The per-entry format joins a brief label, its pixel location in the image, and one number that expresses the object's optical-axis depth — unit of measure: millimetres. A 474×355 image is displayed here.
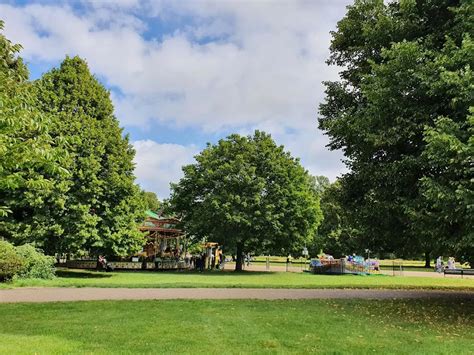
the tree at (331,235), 59812
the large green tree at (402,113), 11625
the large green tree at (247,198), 34031
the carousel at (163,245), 37344
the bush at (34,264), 21031
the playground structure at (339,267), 35647
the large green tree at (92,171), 25984
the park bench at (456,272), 37500
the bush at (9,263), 18781
